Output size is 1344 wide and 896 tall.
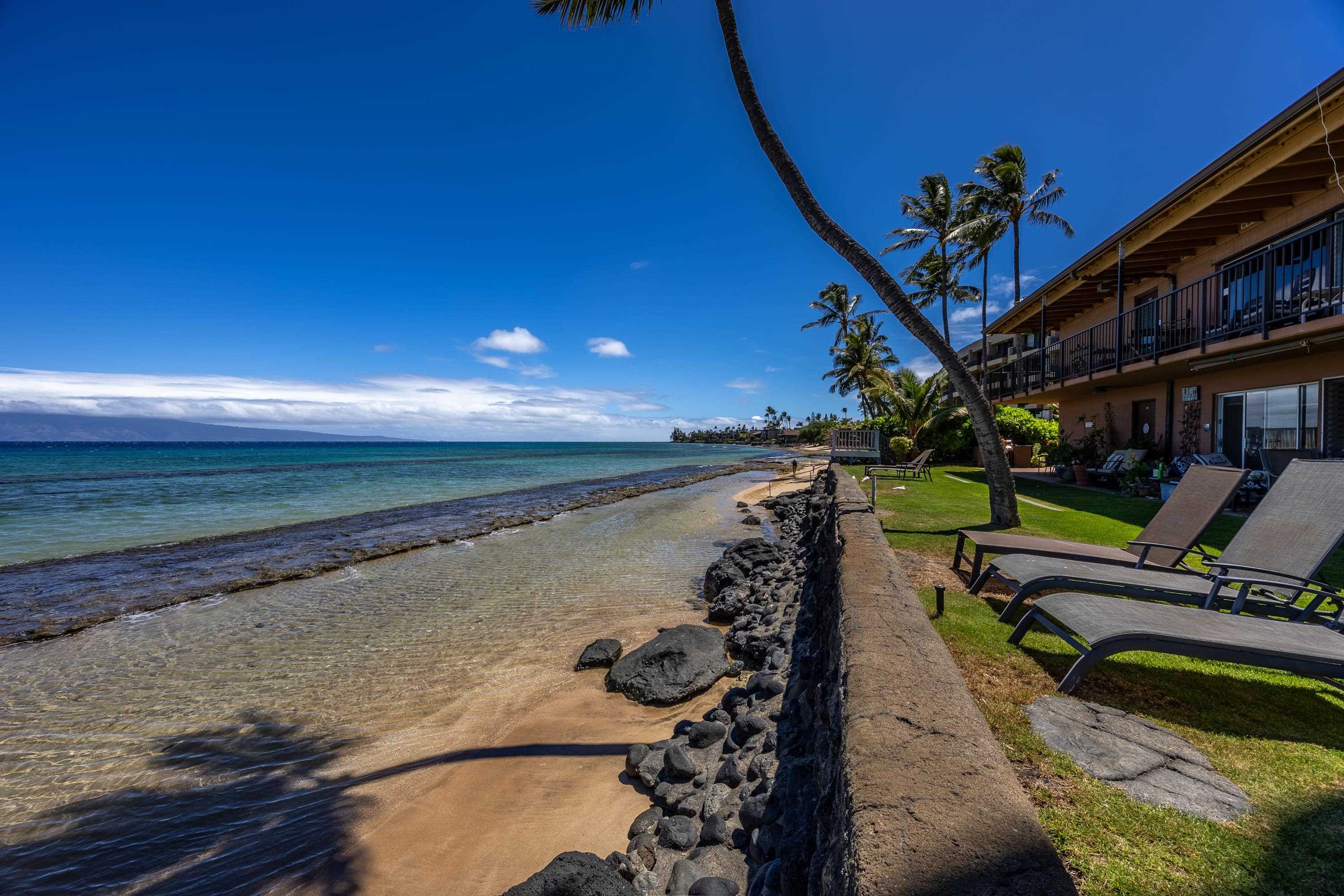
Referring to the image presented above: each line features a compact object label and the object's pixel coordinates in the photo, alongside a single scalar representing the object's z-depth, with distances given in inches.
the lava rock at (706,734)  159.0
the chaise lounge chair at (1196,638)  98.1
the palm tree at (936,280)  1006.4
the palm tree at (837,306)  1443.2
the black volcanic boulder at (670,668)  196.5
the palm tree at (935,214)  986.7
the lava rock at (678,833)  120.6
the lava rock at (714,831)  118.6
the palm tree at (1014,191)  955.3
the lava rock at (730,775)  136.2
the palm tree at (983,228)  858.1
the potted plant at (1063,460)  576.7
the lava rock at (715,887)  99.4
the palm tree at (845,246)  277.0
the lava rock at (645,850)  116.1
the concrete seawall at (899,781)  52.1
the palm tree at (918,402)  847.1
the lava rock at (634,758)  153.6
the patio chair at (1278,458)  317.1
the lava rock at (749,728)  151.8
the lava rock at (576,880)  100.4
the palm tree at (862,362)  1213.1
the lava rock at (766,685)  174.6
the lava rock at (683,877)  104.5
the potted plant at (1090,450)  596.7
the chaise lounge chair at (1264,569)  139.1
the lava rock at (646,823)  128.9
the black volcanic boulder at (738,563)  313.4
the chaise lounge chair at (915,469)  589.3
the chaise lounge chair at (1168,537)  178.1
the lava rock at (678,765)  144.8
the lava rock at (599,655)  225.3
